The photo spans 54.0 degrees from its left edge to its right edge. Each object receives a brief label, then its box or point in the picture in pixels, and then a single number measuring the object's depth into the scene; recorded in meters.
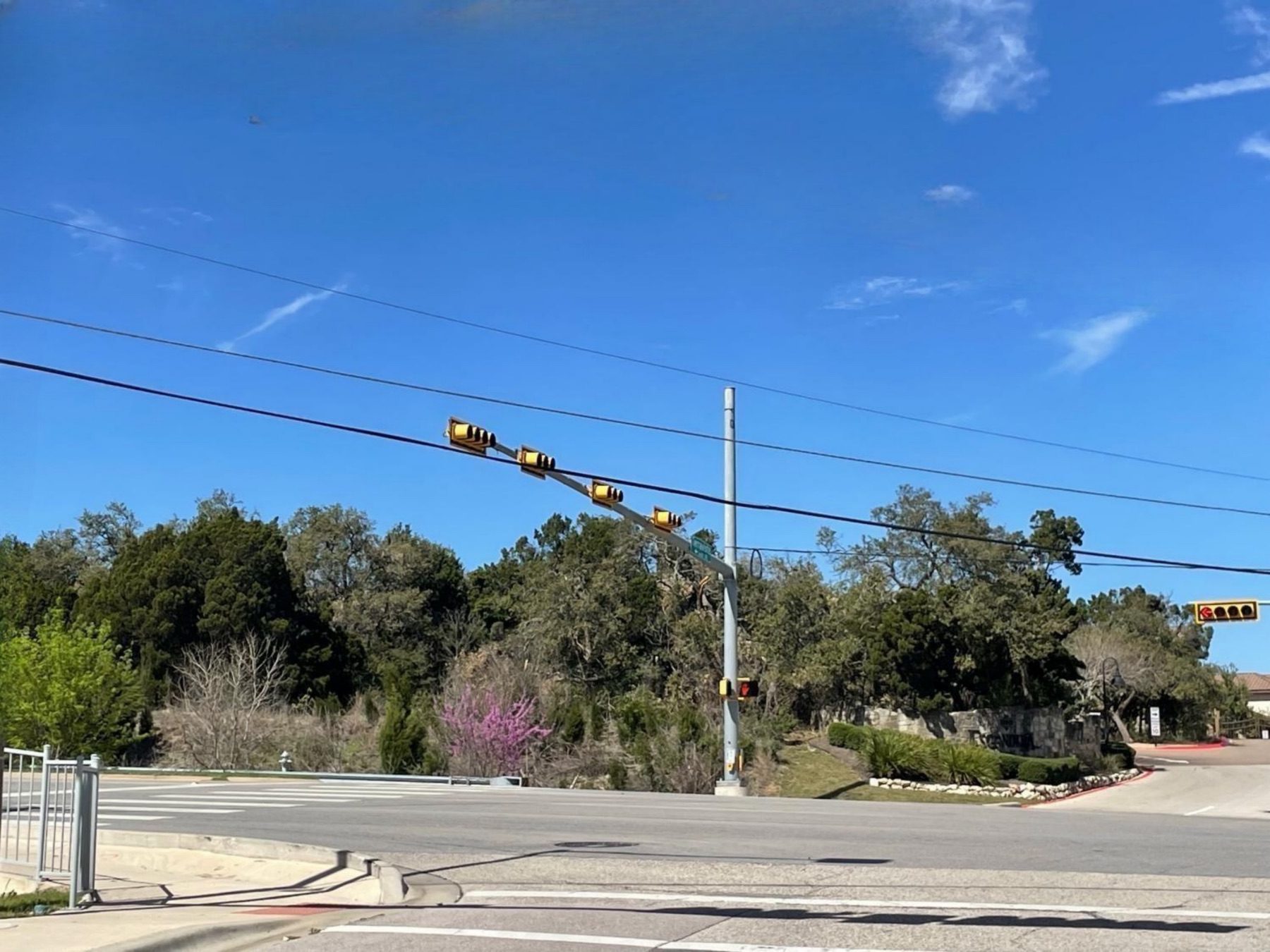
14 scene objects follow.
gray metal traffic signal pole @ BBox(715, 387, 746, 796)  26.89
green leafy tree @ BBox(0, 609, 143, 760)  38.34
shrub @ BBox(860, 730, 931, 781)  40.44
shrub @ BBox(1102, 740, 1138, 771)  53.25
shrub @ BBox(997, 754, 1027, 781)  42.00
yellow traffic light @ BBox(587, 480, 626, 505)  23.02
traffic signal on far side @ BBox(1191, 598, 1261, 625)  28.33
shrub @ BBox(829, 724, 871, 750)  43.97
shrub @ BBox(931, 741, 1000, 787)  40.25
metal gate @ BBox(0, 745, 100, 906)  11.00
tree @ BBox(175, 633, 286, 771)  42.16
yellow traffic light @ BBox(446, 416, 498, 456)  19.38
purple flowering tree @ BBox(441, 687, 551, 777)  38.25
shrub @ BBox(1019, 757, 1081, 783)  42.12
